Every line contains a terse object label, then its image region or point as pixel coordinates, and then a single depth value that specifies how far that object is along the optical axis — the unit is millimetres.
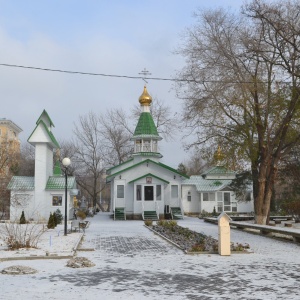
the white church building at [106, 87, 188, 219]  35094
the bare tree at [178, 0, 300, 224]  21719
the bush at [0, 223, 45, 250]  13189
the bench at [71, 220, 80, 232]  20500
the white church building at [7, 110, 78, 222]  31578
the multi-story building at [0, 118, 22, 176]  42159
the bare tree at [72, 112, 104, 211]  52125
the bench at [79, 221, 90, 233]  20930
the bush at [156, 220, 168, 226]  24116
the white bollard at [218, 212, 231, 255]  12383
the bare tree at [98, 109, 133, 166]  52312
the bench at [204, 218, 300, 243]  16508
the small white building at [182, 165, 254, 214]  42750
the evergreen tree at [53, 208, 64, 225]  27688
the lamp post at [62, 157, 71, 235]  18359
